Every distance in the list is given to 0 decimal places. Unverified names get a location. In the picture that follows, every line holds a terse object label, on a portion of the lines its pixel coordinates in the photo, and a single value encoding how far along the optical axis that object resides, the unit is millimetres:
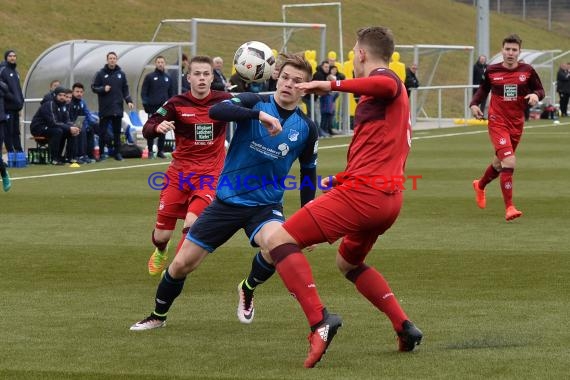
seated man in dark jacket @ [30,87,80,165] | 22703
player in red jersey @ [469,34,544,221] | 14508
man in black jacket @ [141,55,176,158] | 24672
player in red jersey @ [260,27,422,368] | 6891
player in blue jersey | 7742
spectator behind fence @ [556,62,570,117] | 42078
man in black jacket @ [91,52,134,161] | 23797
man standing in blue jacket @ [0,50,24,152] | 22547
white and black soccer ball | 9820
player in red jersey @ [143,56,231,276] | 9953
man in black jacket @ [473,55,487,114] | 38219
